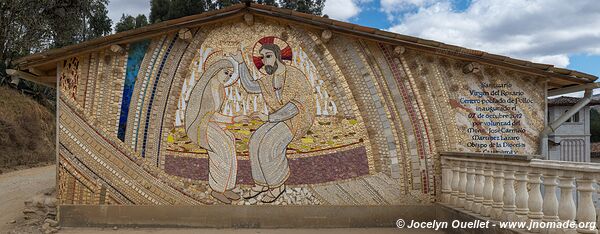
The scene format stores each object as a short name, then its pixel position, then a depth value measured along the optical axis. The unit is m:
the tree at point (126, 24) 31.54
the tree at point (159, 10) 27.06
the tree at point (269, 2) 25.75
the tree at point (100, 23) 29.38
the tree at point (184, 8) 25.33
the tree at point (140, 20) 31.77
